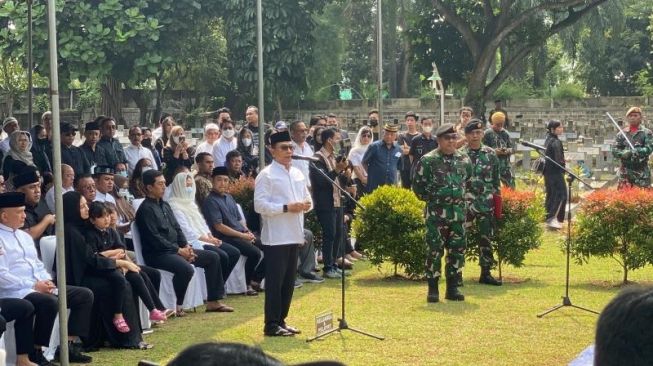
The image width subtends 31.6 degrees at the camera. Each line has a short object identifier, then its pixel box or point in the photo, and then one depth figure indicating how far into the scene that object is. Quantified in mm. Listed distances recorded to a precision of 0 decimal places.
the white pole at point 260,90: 13414
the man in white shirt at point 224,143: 15898
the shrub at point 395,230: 13375
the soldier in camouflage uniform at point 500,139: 15695
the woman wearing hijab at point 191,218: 11789
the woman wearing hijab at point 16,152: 13359
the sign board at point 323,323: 9680
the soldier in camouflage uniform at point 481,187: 12508
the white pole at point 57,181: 7883
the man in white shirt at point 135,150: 14875
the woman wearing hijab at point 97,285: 9547
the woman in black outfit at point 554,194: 19375
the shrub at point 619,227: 12461
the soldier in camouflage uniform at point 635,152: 16000
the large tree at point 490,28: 34344
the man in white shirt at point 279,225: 9969
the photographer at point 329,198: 13703
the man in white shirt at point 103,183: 11266
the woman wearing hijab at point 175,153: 15197
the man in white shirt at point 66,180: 11148
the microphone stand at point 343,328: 9820
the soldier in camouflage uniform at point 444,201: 11578
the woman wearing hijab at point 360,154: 16359
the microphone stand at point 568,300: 10846
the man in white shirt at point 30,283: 8812
